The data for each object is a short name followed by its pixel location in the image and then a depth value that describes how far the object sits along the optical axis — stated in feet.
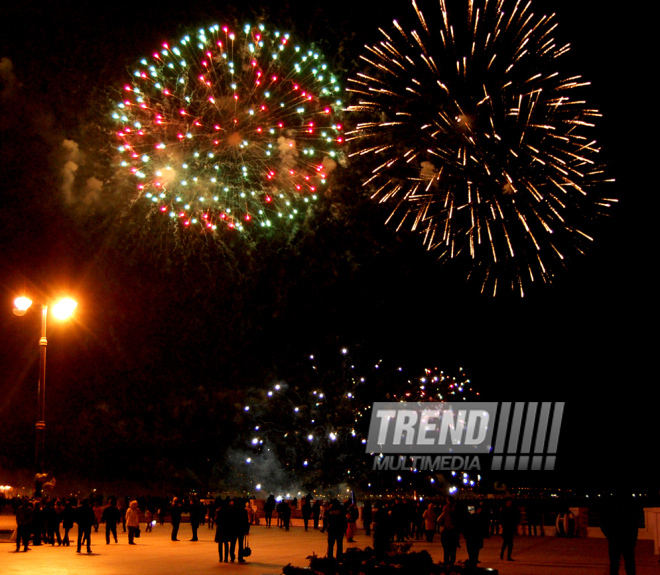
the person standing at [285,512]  100.37
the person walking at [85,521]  59.21
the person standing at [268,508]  106.89
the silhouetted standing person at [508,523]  55.57
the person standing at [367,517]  86.81
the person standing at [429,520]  69.87
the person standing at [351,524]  75.41
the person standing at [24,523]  59.11
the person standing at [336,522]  51.98
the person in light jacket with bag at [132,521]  67.72
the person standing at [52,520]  65.87
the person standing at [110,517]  66.85
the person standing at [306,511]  99.65
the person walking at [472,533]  47.55
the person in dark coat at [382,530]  39.63
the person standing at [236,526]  51.94
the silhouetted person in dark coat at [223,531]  51.96
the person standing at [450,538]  48.42
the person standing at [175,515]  73.82
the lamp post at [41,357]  58.44
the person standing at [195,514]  74.20
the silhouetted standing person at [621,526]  38.06
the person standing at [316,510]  98.04
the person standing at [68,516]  64.23
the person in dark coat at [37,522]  61.19
